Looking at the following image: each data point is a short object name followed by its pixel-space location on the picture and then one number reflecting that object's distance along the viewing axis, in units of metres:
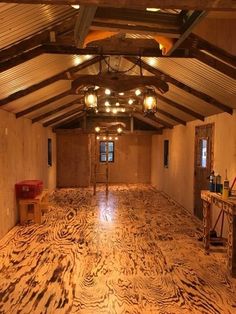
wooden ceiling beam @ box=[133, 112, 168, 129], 11.40
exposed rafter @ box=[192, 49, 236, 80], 3.81
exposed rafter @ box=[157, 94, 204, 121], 6.82
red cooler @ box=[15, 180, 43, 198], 6.28
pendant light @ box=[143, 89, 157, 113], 3.79
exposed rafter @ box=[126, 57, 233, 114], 5.26
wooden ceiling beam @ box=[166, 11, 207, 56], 1.58
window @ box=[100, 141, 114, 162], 13.89
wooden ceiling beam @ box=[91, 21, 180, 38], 1.69
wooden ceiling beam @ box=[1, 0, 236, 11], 1.30
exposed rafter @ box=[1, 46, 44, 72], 3.68
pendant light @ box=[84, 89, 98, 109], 3.79
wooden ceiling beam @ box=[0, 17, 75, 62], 3.43
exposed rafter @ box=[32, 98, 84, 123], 7.82
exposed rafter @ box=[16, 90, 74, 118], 6.29
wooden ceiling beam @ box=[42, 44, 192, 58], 3.70
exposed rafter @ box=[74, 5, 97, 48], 1.44
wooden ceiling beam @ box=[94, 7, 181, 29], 1.61
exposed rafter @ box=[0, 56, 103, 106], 5.02
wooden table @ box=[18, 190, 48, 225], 6.32
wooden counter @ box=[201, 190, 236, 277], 3.82
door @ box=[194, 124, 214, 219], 6.44
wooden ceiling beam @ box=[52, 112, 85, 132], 11.16
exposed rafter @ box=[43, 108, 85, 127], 9.55
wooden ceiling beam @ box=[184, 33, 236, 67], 3.54
